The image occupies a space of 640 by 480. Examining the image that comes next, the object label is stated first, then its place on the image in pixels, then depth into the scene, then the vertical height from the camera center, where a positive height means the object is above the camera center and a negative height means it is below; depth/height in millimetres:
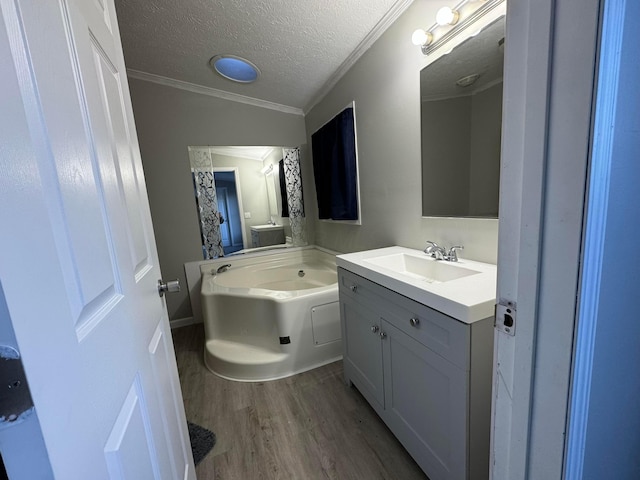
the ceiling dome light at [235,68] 2177 +1241
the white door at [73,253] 281 -45
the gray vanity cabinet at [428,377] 845 -708
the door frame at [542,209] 367 -34
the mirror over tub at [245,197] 2830 +141
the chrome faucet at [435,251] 1411 -309
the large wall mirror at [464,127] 1163 +334
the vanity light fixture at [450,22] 1124 +809
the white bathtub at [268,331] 1868 -948
